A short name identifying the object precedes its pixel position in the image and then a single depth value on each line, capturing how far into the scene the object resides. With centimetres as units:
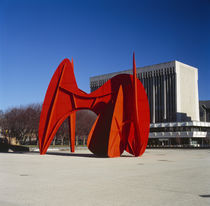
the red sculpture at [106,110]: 2331
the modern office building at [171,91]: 9862
